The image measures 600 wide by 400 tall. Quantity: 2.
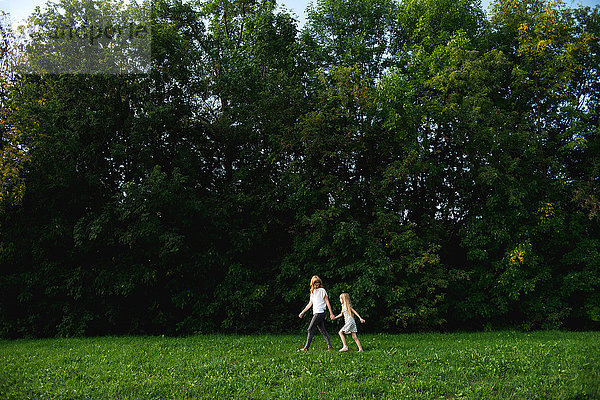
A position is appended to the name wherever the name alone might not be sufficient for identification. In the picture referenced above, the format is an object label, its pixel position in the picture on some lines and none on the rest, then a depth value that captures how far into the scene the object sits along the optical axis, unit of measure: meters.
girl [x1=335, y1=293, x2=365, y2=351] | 11.18
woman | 11.27
